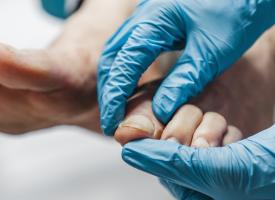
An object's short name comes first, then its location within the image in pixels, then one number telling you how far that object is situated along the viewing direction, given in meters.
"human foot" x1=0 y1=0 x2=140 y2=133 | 0.41
